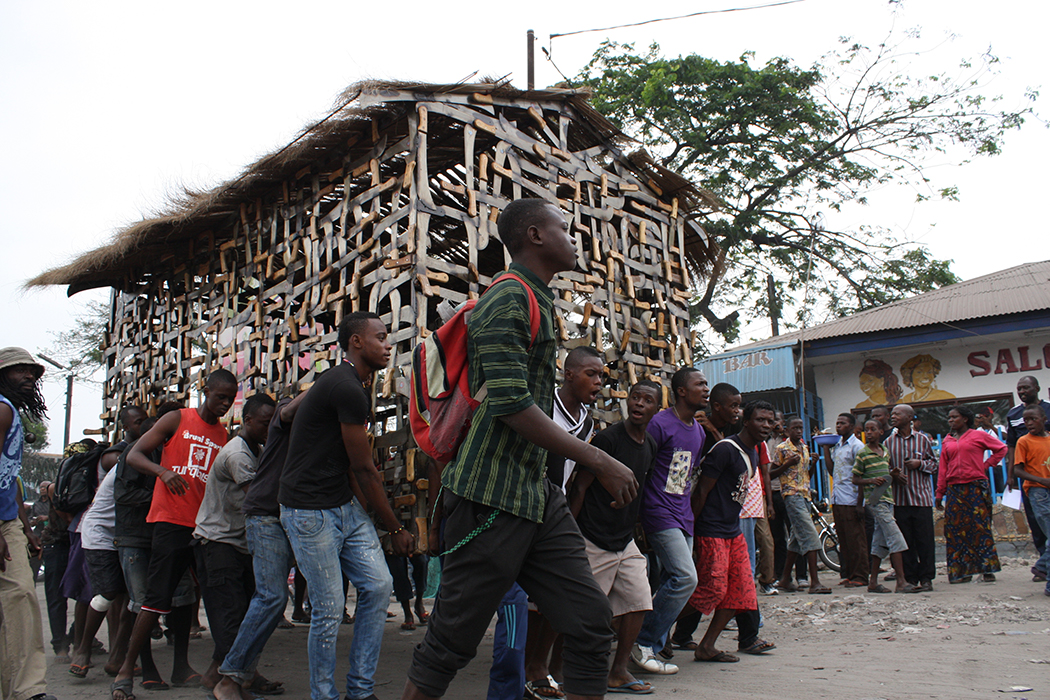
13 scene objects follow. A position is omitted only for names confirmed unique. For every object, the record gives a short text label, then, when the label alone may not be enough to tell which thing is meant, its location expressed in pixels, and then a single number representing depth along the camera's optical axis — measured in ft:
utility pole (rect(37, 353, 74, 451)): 75.43
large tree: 58.59
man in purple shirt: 15.30
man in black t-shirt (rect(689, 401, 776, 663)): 16.26
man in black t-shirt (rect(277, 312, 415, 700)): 12.09
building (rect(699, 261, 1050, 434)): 46.98
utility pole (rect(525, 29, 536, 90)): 34.81
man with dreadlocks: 12.59
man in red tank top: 15.07
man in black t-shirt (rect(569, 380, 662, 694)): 13.98
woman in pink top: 26.45
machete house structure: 17.56
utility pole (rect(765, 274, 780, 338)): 65.82
